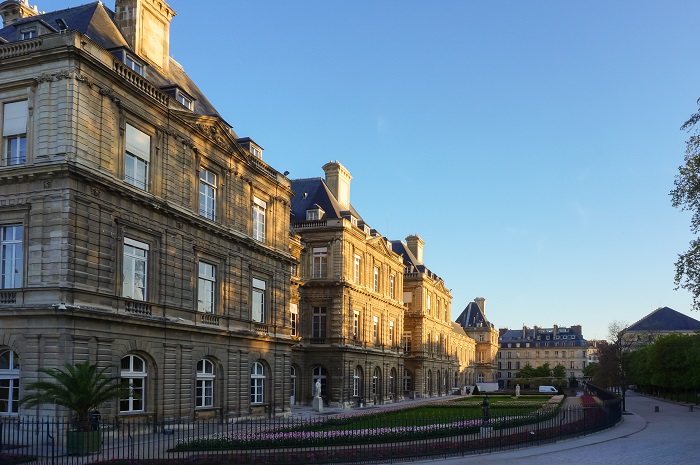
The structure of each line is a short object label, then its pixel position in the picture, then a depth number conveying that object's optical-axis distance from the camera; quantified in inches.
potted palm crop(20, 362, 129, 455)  836.0
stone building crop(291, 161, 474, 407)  2180.1
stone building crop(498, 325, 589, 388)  6604.3
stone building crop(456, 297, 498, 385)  5241.1
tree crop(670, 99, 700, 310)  1395.2
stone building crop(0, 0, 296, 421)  941.2
